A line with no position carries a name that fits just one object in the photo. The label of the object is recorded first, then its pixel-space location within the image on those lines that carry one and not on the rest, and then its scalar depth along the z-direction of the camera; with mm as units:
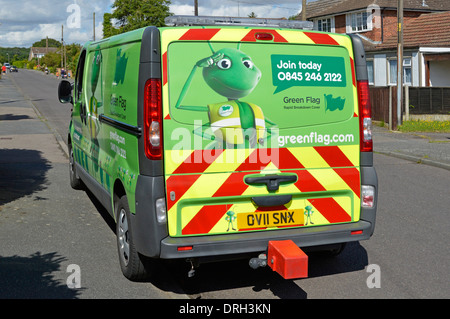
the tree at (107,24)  68019
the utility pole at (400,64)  20141
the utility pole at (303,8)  27444
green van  4652
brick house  28047
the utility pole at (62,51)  106025
